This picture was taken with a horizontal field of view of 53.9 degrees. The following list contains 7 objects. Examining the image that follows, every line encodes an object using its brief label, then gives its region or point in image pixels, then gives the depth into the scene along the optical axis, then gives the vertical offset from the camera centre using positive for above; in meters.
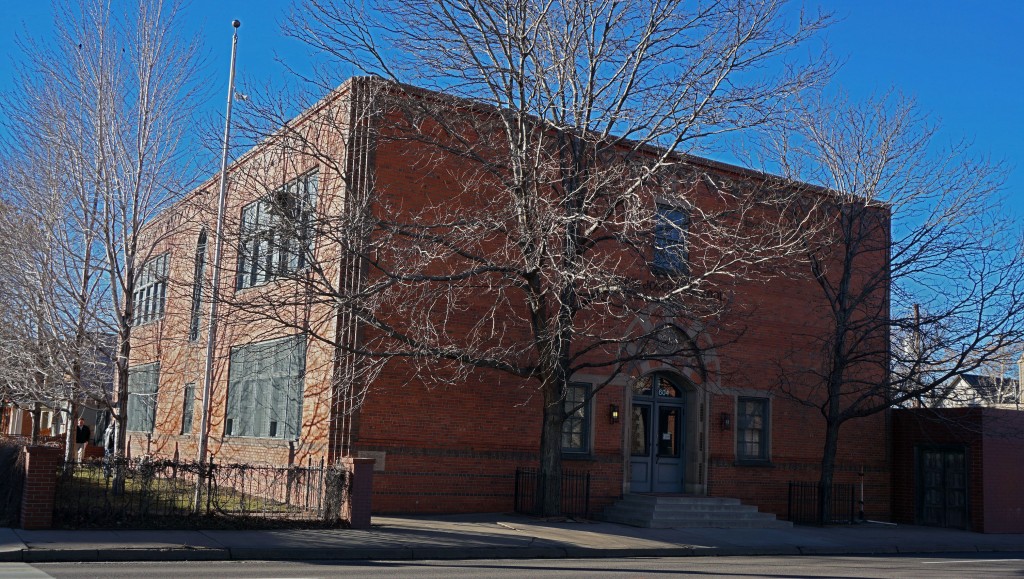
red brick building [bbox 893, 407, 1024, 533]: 24.05 -0.87
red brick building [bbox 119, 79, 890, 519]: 20.16 +0.17
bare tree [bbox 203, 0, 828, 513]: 17.09 +3.64
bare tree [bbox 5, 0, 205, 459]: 21.33 +4.20
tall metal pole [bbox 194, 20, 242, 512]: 18.81 +2.54
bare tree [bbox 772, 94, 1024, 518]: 22.72 +2.46
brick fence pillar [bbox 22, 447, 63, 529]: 14.84 -1.30
